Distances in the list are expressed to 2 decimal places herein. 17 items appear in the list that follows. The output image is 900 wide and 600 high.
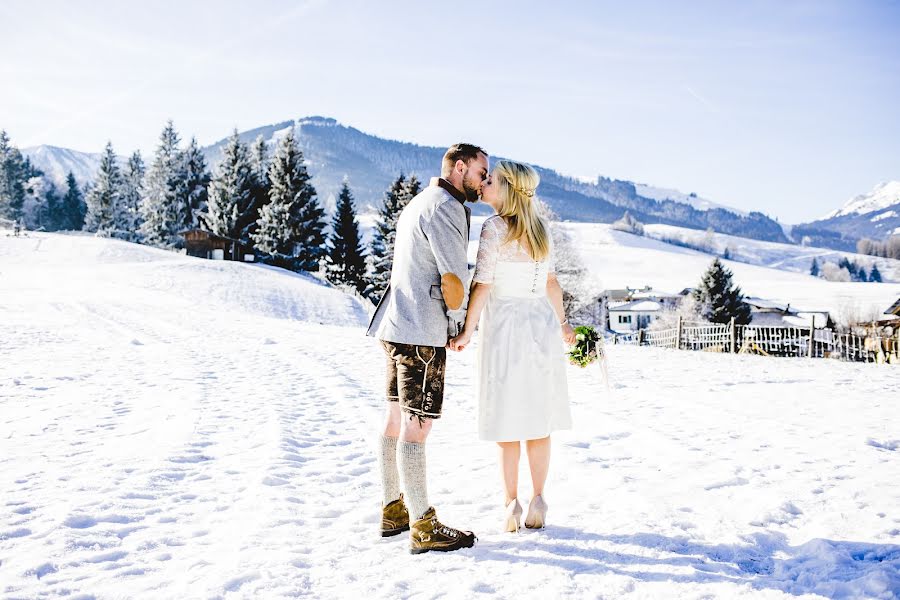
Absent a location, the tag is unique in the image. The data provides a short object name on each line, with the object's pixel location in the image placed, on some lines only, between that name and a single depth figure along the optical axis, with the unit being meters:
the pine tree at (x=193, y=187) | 52.38
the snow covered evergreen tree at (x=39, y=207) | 75.19
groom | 3.43
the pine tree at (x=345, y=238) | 46.98
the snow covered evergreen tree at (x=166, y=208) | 51.78
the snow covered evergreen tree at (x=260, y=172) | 48.34
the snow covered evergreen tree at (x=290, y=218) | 44.62
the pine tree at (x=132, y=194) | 61.19
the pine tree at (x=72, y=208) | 74.68
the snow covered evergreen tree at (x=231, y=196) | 46.59
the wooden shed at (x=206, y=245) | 43.19
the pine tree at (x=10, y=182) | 69.00
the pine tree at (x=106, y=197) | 60.69
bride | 3.66
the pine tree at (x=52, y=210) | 76.19
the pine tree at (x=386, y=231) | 43.97
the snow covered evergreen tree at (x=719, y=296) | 48.94
